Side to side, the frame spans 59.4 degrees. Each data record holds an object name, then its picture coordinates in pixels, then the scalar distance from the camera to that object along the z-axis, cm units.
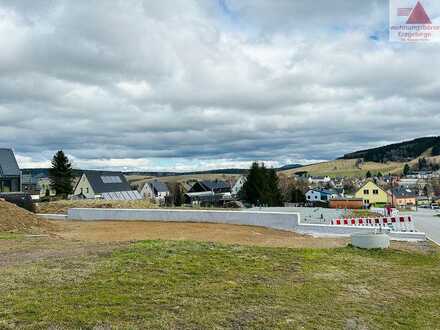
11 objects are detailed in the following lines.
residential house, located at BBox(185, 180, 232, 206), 7287
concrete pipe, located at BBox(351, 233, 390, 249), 1018
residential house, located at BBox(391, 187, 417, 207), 8856
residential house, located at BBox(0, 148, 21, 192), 3394
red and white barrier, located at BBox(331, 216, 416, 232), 1452
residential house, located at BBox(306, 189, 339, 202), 8906
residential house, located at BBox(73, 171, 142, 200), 5412
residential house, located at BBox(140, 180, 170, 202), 8131
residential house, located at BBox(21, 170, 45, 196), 7400
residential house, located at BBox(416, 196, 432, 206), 8965
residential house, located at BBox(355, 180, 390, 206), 8275
